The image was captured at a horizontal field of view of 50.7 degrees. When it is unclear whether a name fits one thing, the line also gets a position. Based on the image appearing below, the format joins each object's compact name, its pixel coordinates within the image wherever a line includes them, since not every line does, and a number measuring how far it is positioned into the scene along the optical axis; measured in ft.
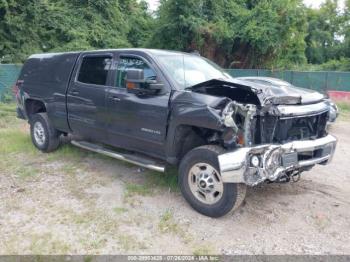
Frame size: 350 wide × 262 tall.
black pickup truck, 13.30
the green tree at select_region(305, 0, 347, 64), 135.74
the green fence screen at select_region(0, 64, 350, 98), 53.47
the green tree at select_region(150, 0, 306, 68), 65.82
